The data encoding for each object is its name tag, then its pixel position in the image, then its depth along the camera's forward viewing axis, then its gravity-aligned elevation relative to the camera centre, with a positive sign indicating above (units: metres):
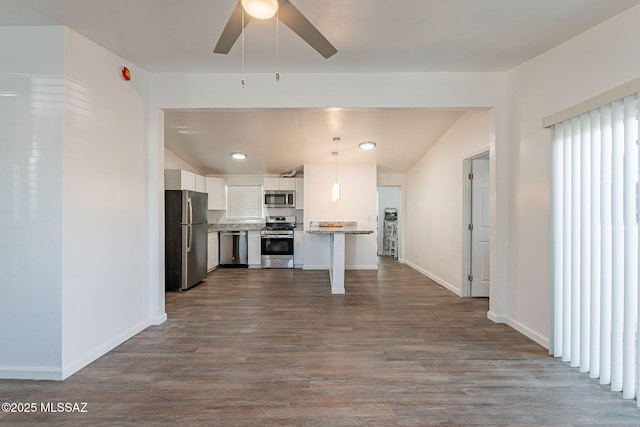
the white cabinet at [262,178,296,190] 7.29 +0.65
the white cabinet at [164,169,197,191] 5.22 +0.55
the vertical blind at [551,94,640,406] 2.08 -0.23
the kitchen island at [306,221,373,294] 4.91 -0.75
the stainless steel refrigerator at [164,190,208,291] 5.09 -0.44
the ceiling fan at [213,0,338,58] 1.62 +1.04
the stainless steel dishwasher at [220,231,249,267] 7.15 -0.82
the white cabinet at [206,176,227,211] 6.94 +0.43
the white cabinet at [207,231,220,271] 6.60 -0.84
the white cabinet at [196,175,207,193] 6.10 +0.58
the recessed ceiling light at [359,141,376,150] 5.75 +1.23
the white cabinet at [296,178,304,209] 7.33 +0.45
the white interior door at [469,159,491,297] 4.66 -0.27
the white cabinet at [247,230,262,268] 7.11 -0.80
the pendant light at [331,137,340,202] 5.44 +0.39
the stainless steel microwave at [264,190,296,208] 7.27 +0.33
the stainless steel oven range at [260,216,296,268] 7.00 -0.78
